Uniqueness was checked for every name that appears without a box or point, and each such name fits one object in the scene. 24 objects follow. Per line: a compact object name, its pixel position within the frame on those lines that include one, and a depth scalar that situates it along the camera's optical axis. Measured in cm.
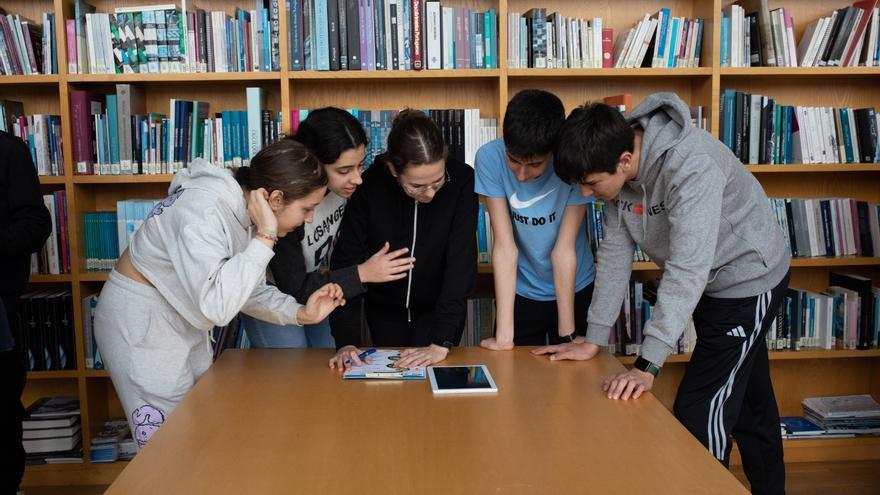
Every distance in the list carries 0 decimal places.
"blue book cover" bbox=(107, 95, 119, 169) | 310
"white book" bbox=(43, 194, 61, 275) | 312
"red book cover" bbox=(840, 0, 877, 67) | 312
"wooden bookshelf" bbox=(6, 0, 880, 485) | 307
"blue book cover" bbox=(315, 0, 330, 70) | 302
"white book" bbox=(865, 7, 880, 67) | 314
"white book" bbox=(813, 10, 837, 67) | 316
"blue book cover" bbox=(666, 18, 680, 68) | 313
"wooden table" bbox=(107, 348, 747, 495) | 124
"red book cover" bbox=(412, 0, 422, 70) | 303
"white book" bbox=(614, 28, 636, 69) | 314
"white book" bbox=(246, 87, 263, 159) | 308
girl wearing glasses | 204
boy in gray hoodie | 175
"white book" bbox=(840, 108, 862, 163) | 322
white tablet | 171
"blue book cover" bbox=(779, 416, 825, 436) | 338
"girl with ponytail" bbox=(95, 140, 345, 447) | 174
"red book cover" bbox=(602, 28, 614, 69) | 313
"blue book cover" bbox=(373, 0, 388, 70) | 304
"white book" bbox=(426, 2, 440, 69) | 303
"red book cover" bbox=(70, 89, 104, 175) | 305
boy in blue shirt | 214
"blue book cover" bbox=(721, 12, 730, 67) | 314
